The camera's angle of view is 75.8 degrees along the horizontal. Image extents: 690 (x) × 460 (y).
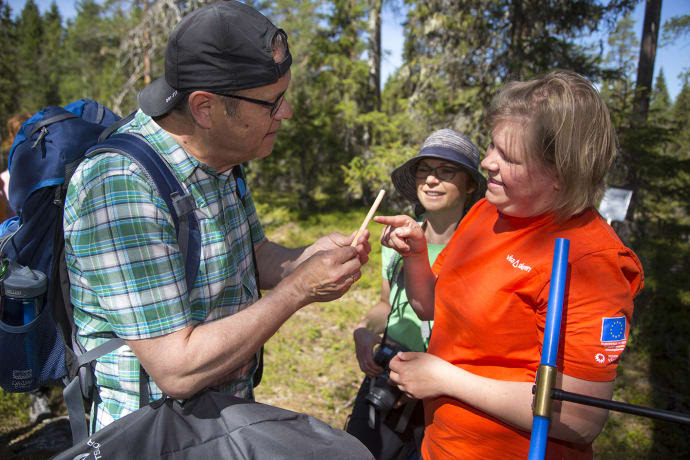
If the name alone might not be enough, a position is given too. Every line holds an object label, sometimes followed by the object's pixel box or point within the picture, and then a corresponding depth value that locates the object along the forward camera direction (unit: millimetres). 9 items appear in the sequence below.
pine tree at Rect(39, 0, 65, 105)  29391
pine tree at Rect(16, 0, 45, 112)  25680
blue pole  1096
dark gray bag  1195
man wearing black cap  1307
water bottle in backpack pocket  1427
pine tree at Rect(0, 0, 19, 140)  17656
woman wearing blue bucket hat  2211
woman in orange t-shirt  1265
